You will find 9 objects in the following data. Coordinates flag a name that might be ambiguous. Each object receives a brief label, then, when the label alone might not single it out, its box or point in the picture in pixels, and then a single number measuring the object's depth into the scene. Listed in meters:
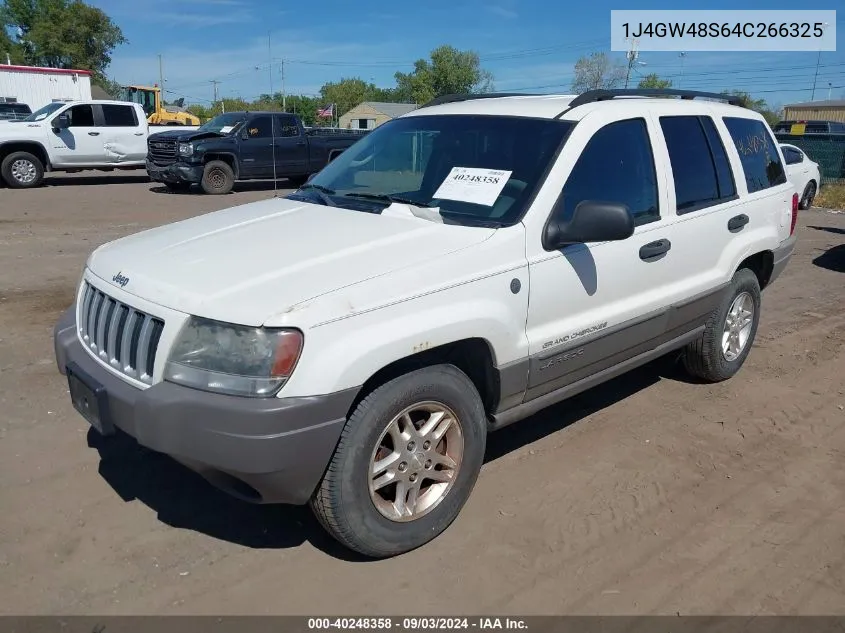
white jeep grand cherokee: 2.55
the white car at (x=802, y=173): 13.99
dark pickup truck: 16.25
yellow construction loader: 28.66
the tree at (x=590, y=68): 56.15
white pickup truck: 16.36
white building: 27.06
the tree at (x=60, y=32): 63.69
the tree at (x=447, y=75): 88.06
